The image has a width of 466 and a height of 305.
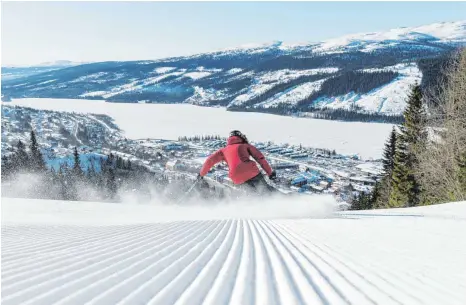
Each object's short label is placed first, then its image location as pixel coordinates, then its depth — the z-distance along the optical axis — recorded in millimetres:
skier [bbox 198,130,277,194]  9656
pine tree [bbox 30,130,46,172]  34219
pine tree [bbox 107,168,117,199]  34894
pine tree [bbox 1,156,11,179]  33750
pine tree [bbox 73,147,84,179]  36844
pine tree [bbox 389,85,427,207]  22609
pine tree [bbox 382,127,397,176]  29591
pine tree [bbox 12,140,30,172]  34594
